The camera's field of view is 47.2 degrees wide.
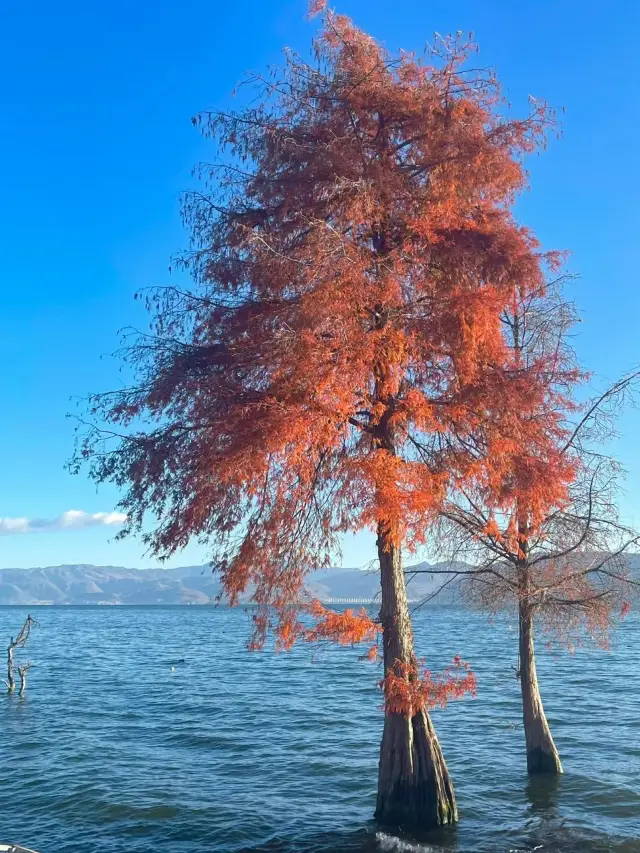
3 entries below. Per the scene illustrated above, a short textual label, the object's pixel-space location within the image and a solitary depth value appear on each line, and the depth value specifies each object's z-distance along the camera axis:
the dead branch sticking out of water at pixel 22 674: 39.87
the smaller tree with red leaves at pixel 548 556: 17.41
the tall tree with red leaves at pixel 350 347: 12.88
